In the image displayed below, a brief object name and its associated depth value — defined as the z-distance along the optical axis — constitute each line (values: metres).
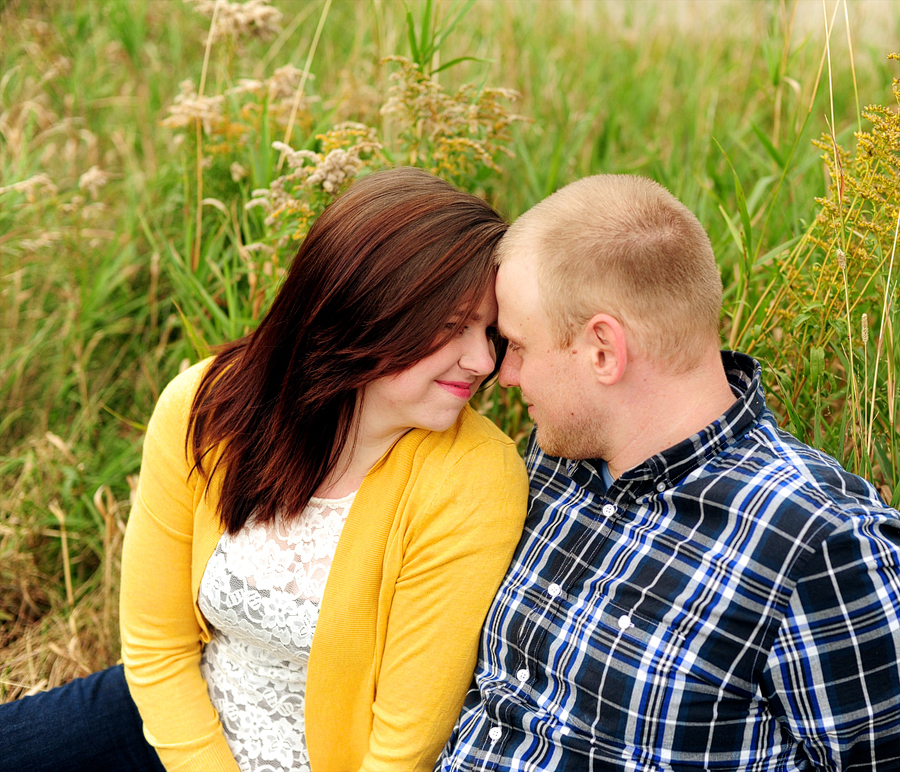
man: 1.39
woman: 1.70
